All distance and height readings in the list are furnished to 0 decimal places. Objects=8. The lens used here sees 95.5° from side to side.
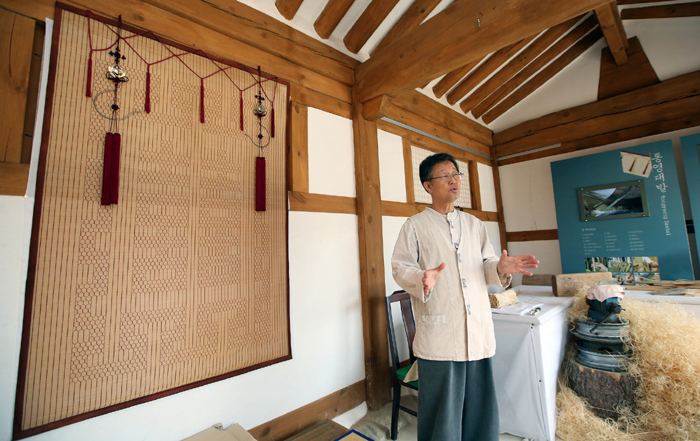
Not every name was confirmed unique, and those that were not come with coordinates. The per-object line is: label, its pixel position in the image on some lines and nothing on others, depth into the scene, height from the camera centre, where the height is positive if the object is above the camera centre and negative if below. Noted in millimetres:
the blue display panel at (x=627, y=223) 3312 +245
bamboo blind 1370 +58
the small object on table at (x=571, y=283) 2723 -314
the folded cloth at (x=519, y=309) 2102 -416
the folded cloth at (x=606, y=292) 2104 -308
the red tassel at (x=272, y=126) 2133 +868
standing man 1504 -289
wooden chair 2098 -678
